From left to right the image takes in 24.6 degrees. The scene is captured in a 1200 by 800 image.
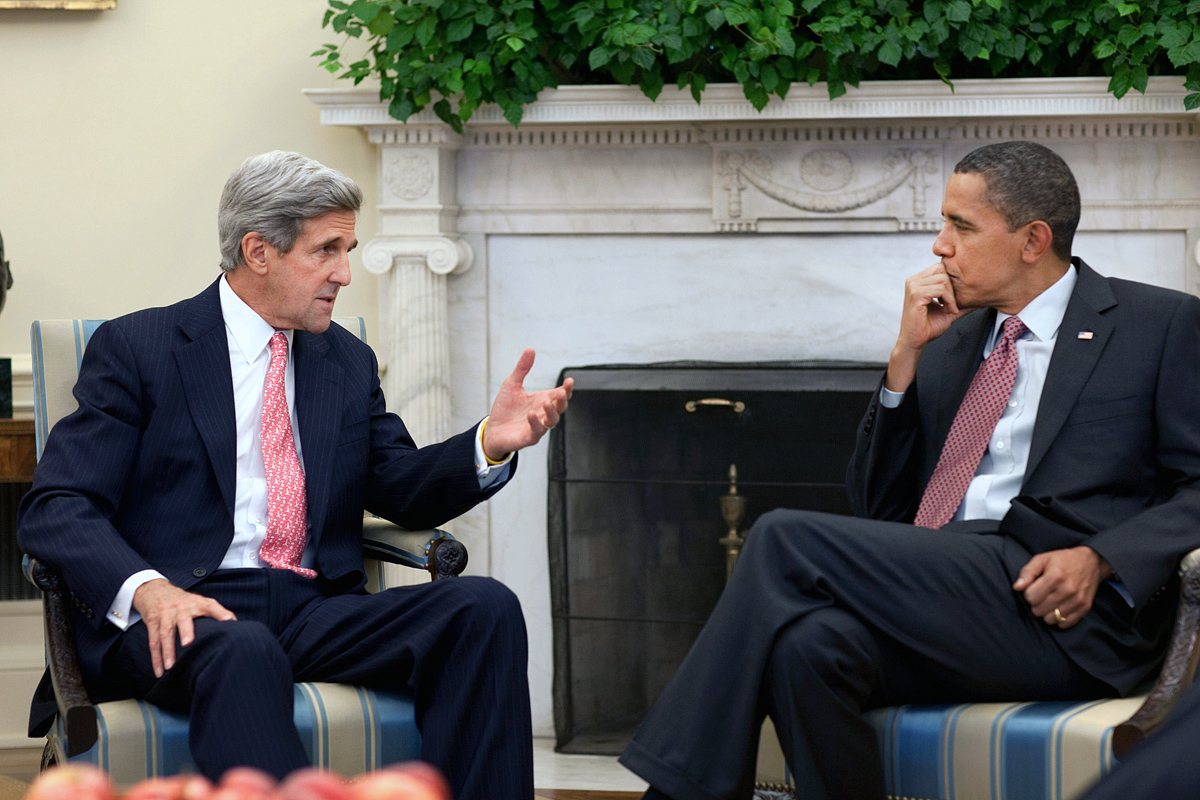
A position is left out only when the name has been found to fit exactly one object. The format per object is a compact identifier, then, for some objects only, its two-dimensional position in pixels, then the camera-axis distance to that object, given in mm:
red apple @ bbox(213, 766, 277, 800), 2064
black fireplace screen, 4587
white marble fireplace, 4513
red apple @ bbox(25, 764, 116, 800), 2009
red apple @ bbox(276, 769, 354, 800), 2047
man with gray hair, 3462
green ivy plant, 4320
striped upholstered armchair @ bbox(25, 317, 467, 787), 3435
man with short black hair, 3484
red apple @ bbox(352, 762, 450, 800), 1941
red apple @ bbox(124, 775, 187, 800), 2117
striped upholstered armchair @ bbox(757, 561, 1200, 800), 3396
